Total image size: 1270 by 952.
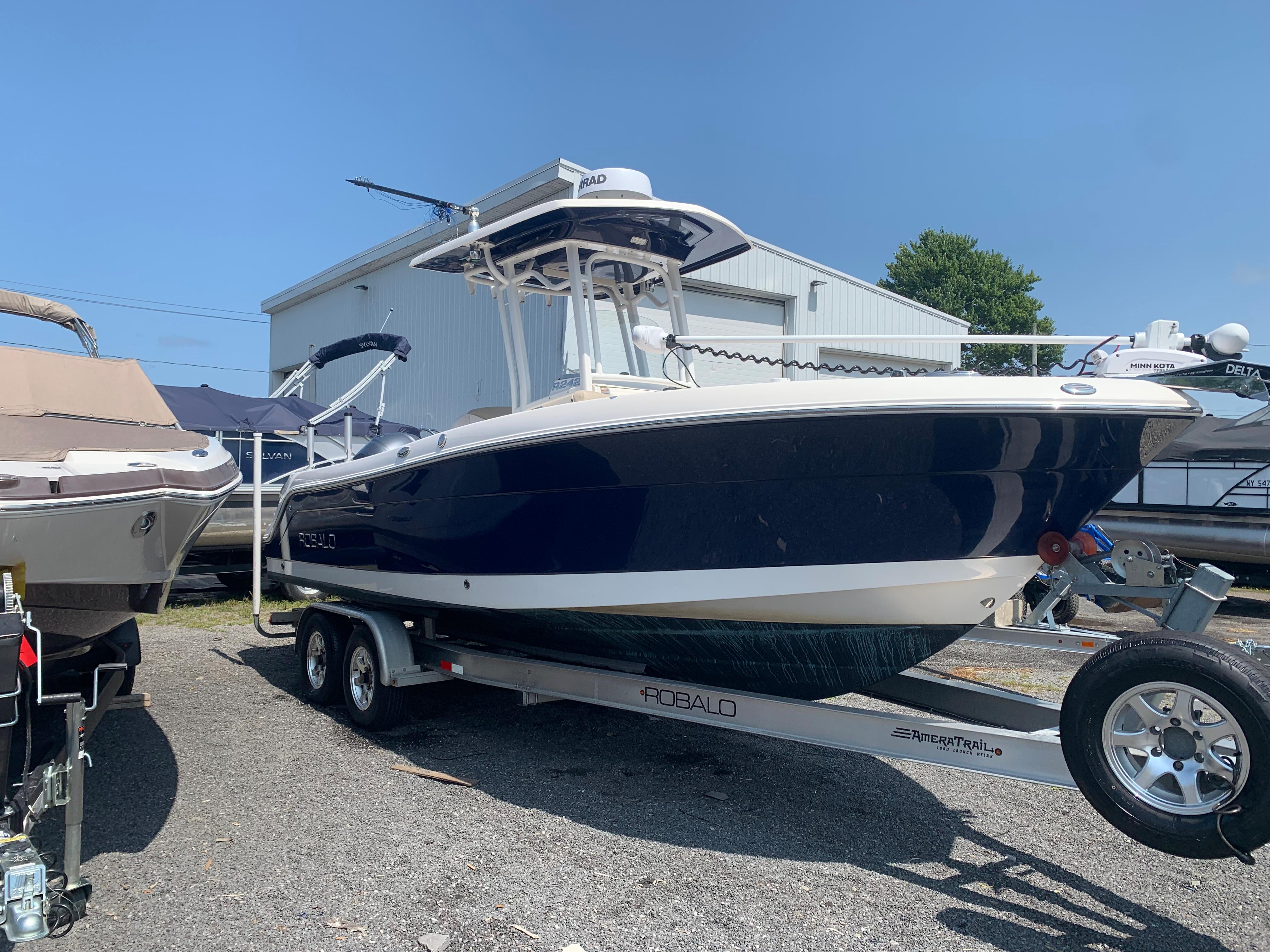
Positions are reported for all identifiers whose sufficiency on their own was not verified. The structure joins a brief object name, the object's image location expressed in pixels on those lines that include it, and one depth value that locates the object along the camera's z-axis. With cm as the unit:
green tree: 4303
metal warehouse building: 1171
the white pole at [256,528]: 553
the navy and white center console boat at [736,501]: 295
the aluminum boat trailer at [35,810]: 217
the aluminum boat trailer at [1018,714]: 242
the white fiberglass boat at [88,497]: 279
